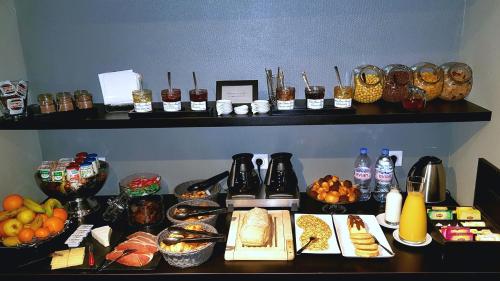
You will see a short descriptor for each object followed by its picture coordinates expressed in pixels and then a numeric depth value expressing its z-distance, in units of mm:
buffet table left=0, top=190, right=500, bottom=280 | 1634
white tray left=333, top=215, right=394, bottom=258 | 1764
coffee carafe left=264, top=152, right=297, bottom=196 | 2123
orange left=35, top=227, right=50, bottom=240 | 1896
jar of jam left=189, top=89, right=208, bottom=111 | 2012
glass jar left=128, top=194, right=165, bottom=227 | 2010
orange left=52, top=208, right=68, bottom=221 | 2008
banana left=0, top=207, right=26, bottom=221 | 1923
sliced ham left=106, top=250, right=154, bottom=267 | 1759
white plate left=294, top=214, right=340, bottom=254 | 1773
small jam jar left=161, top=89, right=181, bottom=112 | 2027
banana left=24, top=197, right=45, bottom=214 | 2010
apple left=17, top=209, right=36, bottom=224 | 1915
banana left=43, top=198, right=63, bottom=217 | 2035
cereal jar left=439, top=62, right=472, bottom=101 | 2006
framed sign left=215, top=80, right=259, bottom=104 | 2129
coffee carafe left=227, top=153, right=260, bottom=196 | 2154
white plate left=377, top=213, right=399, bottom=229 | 1944
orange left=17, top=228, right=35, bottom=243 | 1860
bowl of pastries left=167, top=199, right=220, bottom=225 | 1956
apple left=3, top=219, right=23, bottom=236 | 1869
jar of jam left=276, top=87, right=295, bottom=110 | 1985
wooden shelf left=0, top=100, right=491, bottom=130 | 1892
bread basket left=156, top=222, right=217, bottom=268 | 1693
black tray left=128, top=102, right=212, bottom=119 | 2012
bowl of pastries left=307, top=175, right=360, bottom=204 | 2100
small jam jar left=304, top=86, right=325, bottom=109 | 1978
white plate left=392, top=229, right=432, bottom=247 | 1781
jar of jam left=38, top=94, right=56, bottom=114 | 2119
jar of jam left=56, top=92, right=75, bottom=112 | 2127
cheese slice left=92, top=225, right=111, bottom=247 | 1915
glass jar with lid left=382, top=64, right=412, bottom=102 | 2029
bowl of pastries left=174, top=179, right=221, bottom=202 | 2170
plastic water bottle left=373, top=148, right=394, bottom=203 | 2186
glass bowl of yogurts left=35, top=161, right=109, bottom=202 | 2129
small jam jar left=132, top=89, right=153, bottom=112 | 2023
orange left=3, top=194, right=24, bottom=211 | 1973
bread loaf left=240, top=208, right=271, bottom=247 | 1768
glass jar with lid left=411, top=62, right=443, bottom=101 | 2031
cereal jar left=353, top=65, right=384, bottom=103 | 2061
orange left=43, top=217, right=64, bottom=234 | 1934
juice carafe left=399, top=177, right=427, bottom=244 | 1772
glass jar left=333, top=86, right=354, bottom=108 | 1976
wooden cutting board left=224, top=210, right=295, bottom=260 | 1751
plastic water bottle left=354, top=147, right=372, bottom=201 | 2203
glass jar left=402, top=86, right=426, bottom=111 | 1918
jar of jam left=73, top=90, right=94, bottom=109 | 2164
